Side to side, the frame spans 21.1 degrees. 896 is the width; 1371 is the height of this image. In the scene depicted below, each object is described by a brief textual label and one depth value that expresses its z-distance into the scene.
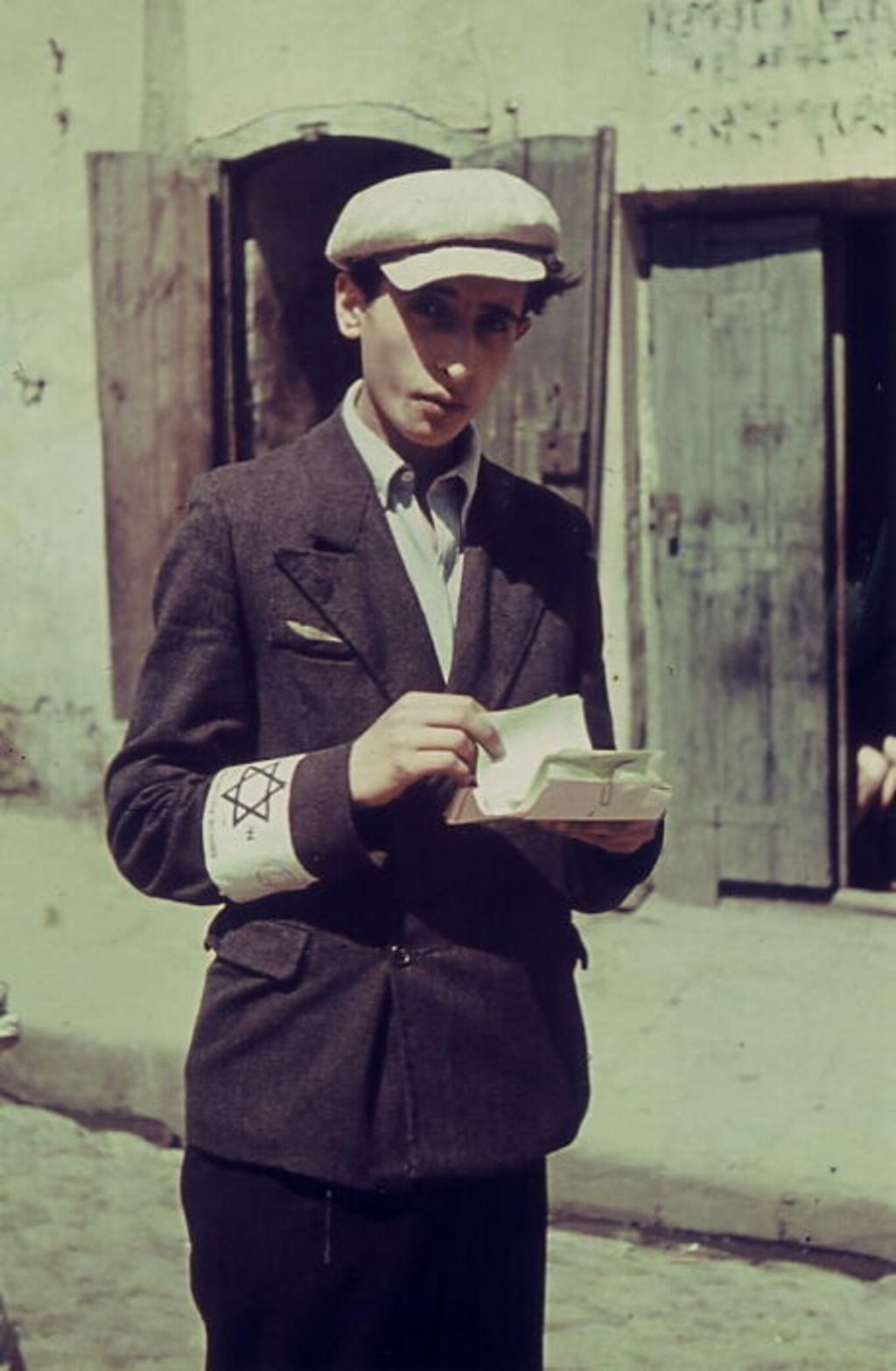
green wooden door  7.05
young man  2.64
